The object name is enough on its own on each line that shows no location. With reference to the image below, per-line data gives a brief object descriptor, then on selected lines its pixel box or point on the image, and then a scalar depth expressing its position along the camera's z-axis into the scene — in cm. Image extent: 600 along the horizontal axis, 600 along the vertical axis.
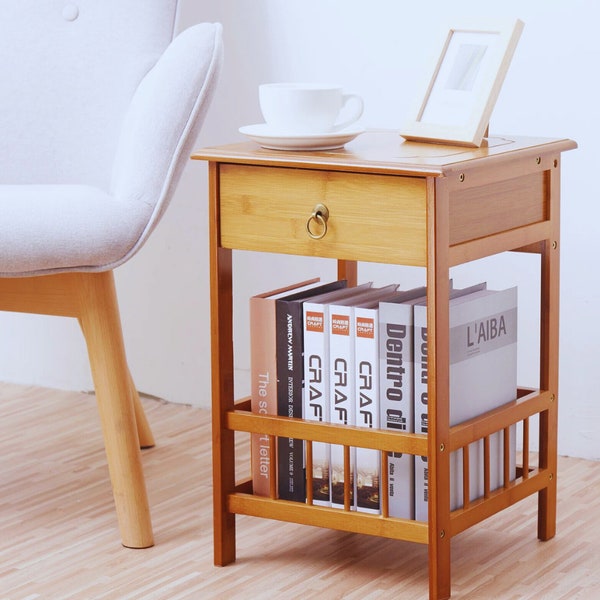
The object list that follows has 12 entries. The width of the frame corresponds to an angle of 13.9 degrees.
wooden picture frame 294
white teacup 292
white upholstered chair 300
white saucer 291
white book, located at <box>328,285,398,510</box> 294
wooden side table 283
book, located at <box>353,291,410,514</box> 292
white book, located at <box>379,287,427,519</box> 291
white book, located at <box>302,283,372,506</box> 295
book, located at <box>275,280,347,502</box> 297
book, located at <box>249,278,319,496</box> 299
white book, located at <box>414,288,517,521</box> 293
